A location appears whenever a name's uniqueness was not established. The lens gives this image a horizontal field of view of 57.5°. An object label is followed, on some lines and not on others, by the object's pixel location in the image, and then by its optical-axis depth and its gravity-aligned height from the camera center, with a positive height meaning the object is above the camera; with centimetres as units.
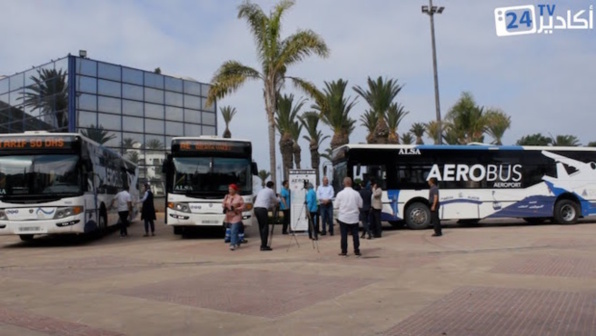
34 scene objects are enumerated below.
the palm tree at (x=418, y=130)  6378 +956
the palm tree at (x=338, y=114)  3534 +647
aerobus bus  1916 +115
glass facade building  3225 +731
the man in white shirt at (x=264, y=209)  1381 +16
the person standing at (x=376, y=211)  1628 +4
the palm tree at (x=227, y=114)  5591 +1047
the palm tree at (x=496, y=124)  4092 +712
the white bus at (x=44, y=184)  1476 +101
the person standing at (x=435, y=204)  1597 +19
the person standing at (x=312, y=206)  1684 +24
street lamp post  2655 +856
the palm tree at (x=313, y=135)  4112 +610
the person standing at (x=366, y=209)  1619 +10
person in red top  1405 +13
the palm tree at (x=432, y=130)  5170 +789
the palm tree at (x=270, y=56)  2466 +725
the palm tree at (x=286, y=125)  3756 +623
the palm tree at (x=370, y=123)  3785 +643
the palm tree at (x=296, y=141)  3878 +531
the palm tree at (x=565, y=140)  6375 +789
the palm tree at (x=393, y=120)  3750 +639
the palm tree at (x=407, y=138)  6335 +855
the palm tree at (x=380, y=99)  3412 +719
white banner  1780 +57
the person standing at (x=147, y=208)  1864 +34
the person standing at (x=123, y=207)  1870 +38
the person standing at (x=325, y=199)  1691 +45
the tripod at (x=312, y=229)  1490 -43
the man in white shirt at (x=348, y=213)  1221 -1
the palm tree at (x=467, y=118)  3762 +638
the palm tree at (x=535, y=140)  7374 +939
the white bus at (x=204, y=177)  1641 +121
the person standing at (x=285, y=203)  1864 +39
